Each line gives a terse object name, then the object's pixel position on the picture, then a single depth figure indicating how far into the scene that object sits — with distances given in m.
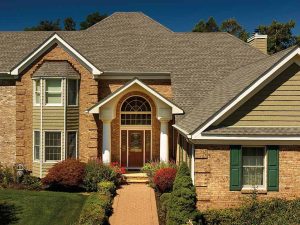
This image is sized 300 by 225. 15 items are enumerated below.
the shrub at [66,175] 19.98
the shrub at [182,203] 14.73
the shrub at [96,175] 20.03
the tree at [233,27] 73.19
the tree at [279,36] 63.78
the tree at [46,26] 71.48
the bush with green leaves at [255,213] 14.66
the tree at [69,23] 77.00
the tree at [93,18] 72.12
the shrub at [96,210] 14.87
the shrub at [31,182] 20.83
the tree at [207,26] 72.56
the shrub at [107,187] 18.66
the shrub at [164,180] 18.86
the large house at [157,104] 15.48
